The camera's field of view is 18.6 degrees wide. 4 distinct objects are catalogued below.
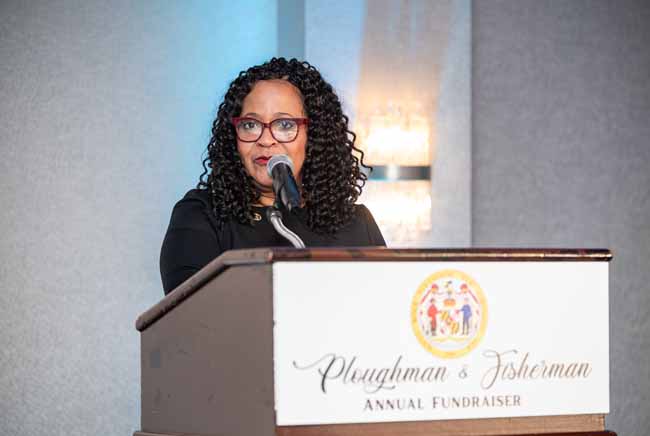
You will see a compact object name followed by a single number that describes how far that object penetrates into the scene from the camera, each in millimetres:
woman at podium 4086
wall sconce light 6679
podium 3132
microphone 3629
